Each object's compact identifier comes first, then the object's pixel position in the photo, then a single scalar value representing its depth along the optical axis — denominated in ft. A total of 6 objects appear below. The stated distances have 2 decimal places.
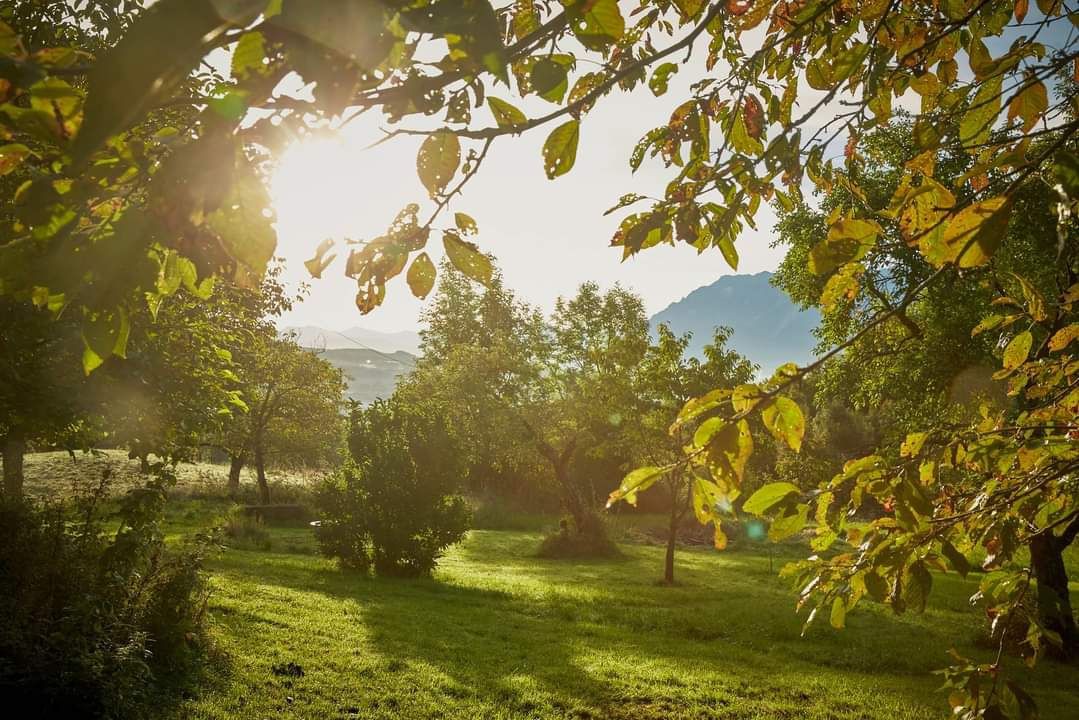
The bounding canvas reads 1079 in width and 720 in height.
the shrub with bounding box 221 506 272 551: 55.93
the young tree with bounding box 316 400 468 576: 47.29
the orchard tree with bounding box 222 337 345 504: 89.81
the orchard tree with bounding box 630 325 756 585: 54.85
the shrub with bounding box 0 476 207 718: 15.52
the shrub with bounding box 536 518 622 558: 67.36
